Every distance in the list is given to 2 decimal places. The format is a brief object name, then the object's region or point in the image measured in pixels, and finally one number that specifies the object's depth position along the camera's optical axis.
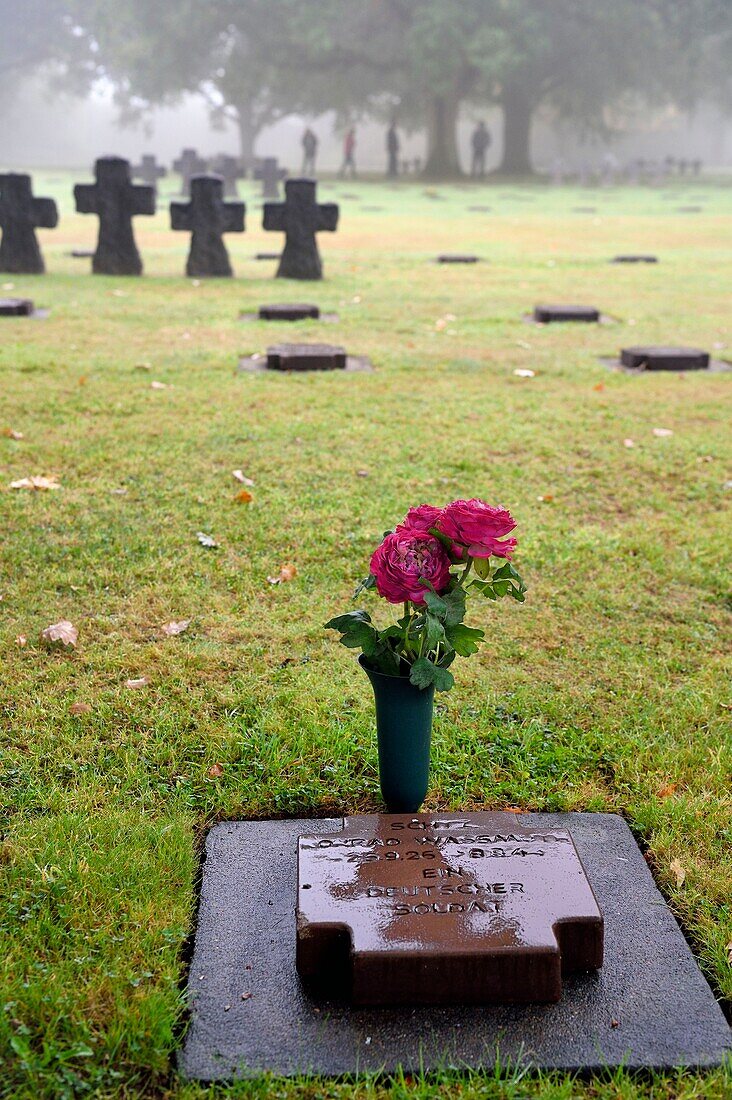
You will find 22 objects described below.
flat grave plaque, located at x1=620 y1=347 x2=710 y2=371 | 7.12
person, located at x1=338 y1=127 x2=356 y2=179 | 36.59
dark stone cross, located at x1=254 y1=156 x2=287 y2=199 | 26.60
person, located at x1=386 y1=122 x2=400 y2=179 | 37.09
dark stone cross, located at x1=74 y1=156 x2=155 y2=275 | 11.25
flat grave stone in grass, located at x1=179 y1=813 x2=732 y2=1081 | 1.75
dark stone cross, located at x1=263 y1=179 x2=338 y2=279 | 11.12
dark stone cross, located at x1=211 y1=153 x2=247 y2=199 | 27.43
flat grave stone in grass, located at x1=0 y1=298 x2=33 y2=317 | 8.66
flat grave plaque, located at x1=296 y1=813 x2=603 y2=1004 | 1.82
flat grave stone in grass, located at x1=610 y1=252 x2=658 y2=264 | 13.82
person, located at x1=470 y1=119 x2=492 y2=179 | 37.78
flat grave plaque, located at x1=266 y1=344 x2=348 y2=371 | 6.85
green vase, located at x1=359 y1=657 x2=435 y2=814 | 2.21
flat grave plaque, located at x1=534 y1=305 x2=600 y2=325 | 8.97
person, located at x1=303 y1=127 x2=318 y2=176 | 35.22
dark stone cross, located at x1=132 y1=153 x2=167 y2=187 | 29.44
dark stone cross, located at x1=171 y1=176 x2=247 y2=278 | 11.28
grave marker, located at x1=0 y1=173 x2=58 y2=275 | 11.19
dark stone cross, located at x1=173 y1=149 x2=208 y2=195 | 30.95
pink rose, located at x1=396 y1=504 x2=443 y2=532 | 2.12
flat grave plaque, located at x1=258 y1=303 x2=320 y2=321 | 8.78
